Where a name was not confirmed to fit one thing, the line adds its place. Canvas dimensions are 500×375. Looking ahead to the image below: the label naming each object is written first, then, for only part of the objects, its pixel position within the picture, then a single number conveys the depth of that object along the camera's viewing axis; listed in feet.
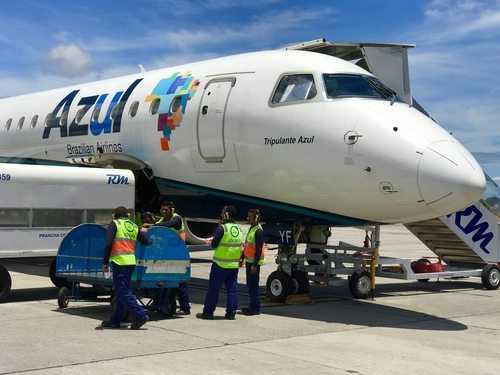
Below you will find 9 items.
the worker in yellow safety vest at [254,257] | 35.96
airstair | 50.49
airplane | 33.32
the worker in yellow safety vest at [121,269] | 31.12
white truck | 38.34
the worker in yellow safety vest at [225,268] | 34.73
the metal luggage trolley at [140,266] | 34.06
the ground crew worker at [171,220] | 37.53
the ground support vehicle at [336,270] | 40.34
